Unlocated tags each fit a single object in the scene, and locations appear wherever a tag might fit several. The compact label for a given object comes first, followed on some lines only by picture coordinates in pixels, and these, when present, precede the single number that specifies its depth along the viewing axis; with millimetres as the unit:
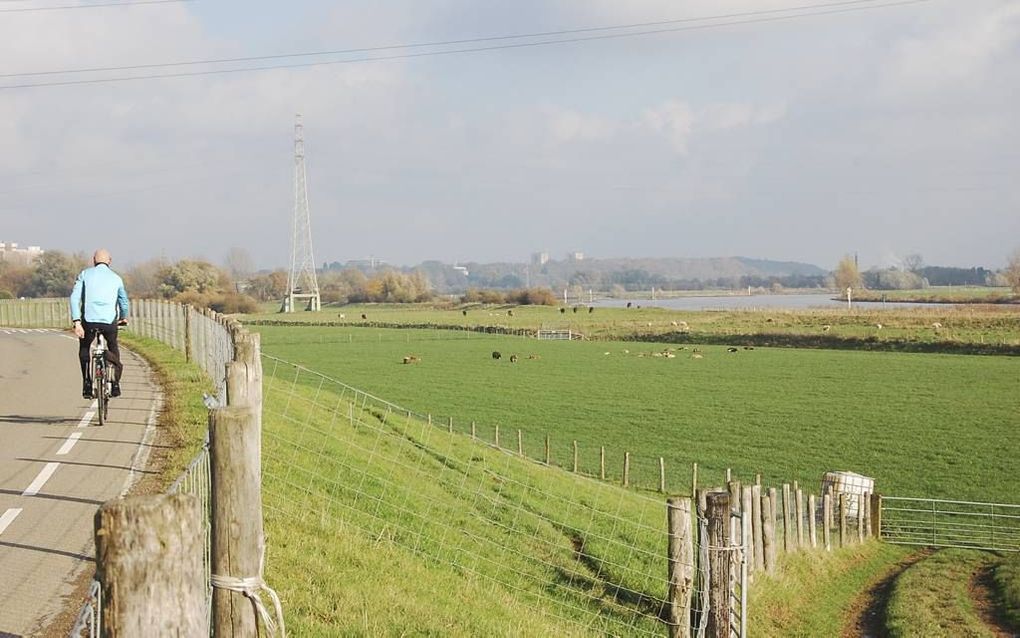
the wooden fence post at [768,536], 18469
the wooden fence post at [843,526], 23256
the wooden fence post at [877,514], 24422
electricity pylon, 161875
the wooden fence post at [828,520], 22531
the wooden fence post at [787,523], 20625
